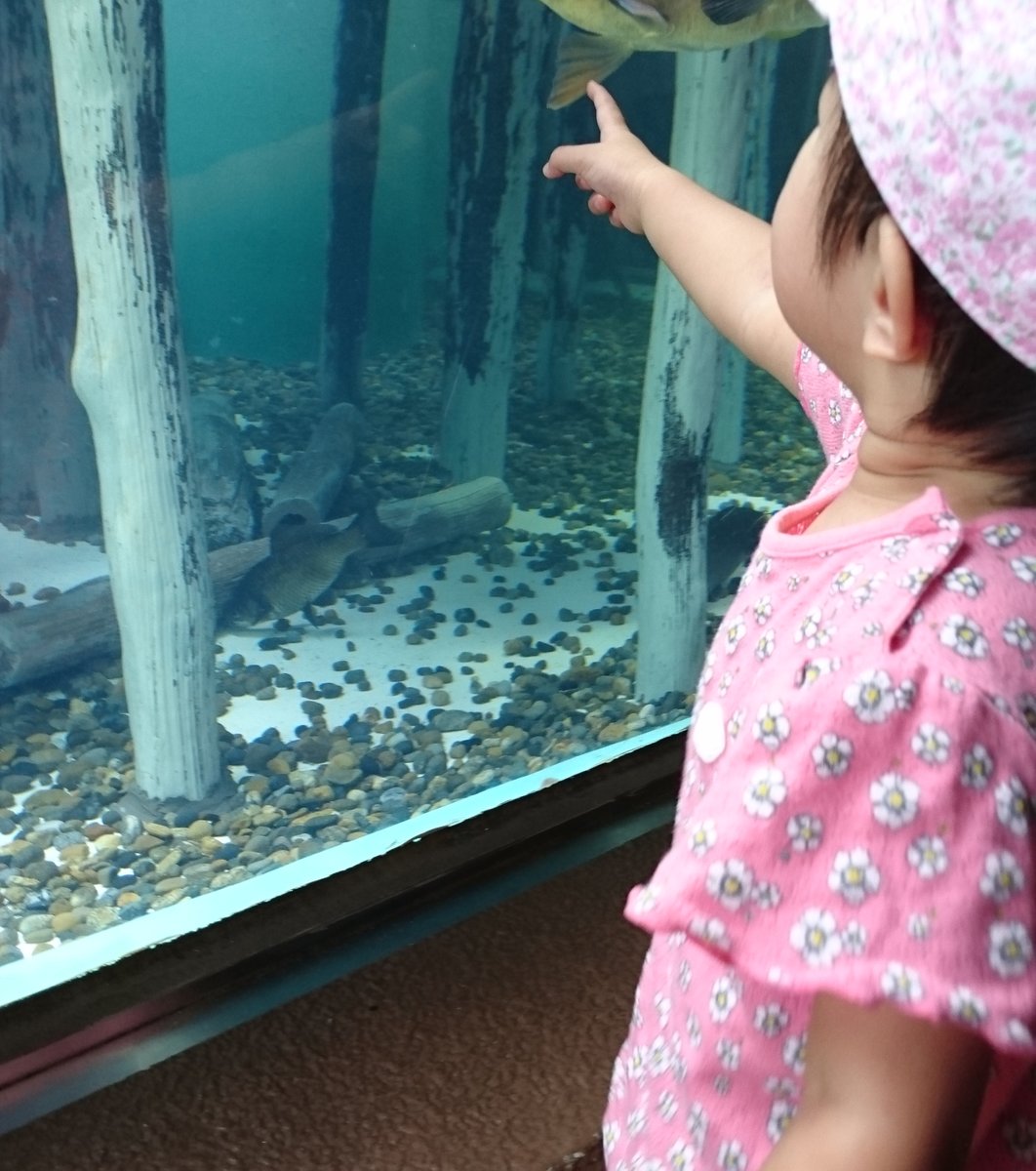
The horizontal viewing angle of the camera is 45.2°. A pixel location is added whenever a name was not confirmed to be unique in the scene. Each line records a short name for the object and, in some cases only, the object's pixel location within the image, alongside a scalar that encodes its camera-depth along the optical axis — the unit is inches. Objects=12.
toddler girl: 18.3
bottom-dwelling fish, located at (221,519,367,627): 58.2
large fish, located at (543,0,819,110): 61.2
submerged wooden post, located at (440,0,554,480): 58.4
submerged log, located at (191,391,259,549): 55.2
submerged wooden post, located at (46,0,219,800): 47.4
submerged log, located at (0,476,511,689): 52.1
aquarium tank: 49.6
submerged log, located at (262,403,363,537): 57.6
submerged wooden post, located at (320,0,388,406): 53.2
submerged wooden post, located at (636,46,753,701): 70.5
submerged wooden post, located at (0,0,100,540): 45.6
